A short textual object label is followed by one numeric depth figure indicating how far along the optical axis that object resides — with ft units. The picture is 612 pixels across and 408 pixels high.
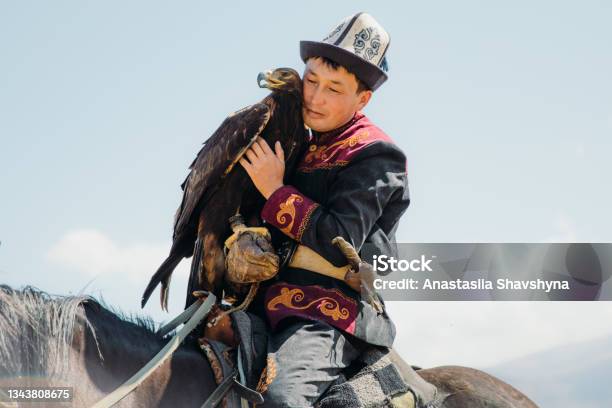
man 34.09
